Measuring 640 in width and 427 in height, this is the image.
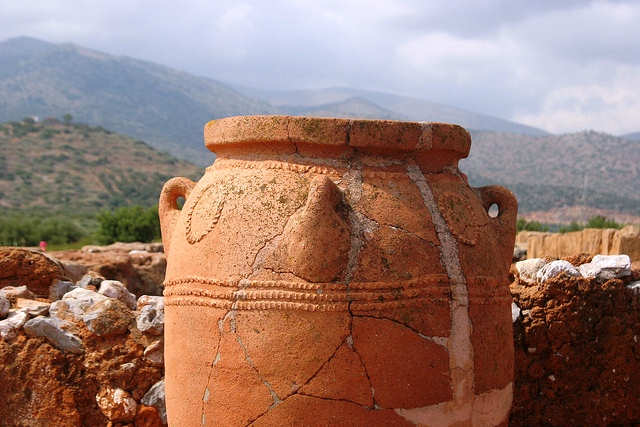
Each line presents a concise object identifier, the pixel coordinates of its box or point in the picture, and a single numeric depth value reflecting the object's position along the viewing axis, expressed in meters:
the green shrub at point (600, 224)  18.75
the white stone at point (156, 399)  3.62
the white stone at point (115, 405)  3.55
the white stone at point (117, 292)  4.18
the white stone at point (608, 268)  4.04
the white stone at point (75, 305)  3.79
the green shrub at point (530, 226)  20.73
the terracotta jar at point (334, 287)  2.30
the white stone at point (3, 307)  3.63
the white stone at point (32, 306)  3.71
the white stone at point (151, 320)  3.75
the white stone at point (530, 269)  4.10
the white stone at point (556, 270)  3.98
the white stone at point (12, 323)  3.55
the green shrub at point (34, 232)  20.97
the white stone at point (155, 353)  3.71
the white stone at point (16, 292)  3.85
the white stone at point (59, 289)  4.25
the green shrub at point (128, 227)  18.66
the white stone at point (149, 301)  3.92
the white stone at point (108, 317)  3.70
